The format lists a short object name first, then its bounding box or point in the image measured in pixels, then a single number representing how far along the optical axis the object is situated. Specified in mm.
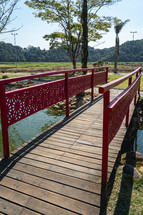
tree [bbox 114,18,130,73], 27512
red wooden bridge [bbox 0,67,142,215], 2135
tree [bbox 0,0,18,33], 9602
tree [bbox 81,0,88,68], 9828
